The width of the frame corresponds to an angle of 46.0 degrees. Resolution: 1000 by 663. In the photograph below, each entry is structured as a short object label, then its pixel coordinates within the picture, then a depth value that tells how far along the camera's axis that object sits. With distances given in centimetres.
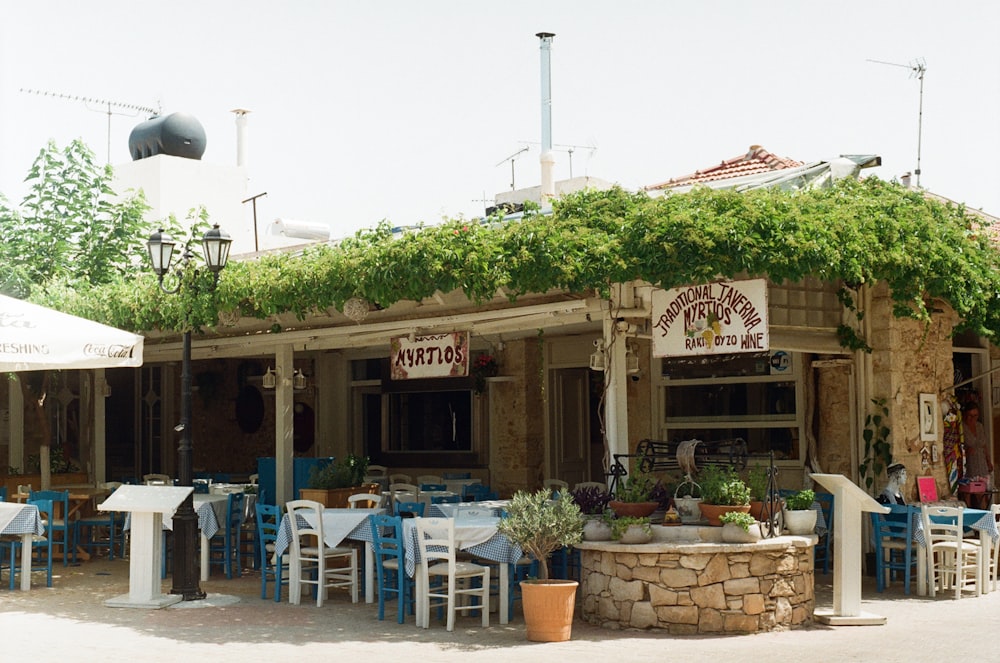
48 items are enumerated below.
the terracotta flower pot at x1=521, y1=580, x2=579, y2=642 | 858
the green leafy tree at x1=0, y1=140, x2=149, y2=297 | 1689
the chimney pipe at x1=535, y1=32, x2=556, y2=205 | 1745
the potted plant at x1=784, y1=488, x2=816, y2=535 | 932
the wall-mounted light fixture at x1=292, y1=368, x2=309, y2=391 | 1424
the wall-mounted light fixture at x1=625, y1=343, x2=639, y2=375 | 1072
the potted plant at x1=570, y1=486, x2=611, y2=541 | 928
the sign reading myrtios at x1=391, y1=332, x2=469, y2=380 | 1202
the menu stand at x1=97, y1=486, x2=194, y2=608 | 1048
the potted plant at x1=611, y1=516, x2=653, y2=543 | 907
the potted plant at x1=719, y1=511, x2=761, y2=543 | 884
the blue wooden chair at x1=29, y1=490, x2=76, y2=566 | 1305
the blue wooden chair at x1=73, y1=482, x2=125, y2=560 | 1389
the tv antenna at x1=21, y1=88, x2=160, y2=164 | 2659
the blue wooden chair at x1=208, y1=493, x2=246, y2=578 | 1227
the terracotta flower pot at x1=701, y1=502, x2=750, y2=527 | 899
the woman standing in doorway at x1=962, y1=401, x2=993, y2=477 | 1405
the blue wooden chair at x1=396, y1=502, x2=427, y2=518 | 1054
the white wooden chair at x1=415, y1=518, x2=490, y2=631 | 917
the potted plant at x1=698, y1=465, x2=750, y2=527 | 903
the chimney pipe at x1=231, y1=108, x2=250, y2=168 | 2691
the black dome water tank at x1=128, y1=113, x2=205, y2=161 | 2556
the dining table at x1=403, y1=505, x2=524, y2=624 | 926
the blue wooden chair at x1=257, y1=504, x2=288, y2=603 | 1062
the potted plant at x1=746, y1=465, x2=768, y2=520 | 920
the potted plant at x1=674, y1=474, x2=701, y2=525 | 955
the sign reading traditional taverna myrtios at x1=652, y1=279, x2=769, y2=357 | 973
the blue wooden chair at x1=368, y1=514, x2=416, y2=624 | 953
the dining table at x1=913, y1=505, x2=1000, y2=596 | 1067
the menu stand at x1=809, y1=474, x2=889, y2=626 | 912
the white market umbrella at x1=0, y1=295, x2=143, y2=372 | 1038
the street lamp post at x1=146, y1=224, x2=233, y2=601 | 1068
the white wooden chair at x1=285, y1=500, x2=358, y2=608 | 1033
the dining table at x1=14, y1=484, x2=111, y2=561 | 1392
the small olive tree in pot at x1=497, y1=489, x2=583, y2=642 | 859
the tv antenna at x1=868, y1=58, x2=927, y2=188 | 1622
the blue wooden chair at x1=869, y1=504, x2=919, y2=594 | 1073
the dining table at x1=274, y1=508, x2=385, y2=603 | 1030
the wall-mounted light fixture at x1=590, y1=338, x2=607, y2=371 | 1052
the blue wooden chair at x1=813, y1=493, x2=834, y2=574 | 1193
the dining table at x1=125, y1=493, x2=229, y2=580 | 1205
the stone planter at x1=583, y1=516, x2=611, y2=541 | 927
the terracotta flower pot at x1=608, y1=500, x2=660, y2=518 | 927
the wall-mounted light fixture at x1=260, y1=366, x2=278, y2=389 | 1371
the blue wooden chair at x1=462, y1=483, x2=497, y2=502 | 1291
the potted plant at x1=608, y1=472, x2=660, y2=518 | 929
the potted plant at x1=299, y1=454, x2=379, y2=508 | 1272
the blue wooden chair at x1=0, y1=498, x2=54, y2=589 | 1163
